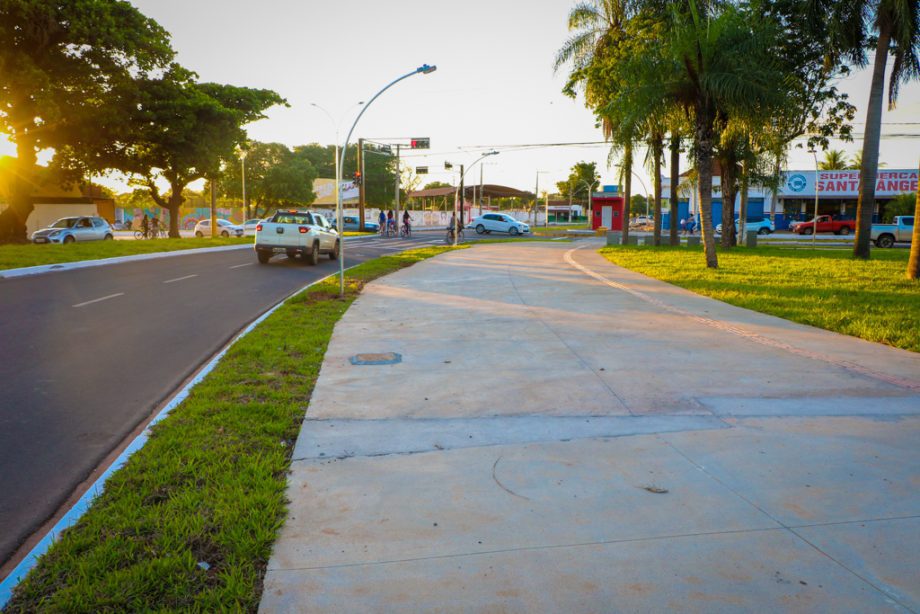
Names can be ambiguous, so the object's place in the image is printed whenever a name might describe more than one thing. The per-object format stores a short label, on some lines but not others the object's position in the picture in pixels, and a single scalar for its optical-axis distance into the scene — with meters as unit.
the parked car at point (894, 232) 30.72
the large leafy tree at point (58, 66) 23.50
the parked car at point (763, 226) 46.94
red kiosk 55.38
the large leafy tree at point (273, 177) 67.50
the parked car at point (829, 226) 42.75
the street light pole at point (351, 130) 12.26
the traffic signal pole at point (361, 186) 44.78
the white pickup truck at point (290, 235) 19.89
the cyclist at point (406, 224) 42.97
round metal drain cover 7.20
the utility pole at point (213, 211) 36.28
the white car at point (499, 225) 48.47
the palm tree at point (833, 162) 64.56
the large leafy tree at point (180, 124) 29.44
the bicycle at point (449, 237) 35.19
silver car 28.94
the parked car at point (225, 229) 45.16
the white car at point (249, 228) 47.31
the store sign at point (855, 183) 46.69
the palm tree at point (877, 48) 19.02
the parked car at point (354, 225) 51.00
